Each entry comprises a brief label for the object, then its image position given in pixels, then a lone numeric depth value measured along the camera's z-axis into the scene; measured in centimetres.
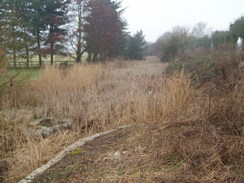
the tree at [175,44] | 1357
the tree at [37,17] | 1405
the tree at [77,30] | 1386
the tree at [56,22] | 1362
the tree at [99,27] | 1384
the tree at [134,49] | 2108
